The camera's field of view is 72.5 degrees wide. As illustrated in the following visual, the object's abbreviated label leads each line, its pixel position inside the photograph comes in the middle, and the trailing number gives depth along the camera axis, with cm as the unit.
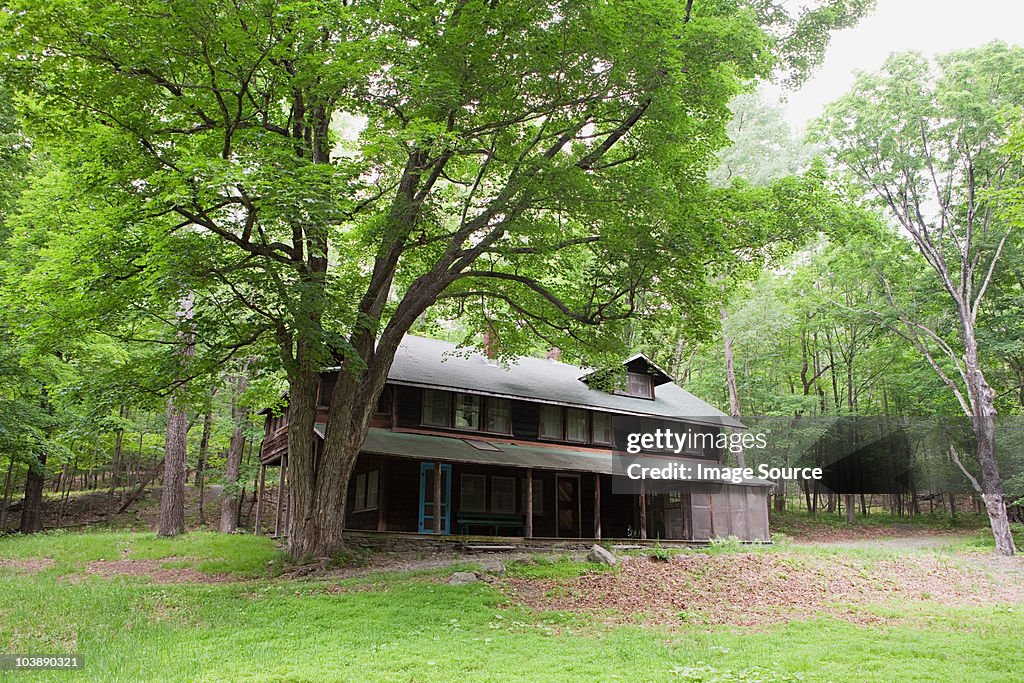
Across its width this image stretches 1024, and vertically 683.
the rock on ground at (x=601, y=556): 1532
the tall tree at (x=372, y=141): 1102
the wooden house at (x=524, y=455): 2059
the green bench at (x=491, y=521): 2195
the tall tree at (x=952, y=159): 2314
